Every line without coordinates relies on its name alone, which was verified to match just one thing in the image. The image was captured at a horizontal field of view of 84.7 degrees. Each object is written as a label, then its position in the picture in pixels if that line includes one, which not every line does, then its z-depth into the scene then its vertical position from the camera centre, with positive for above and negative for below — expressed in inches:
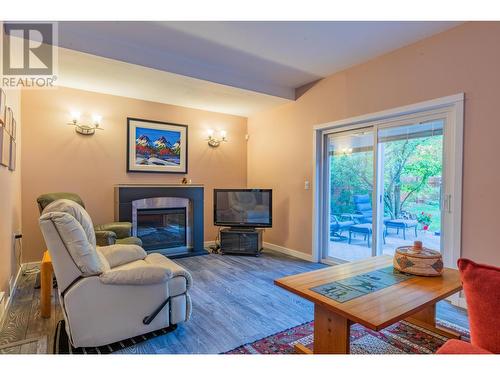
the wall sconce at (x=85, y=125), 152.6 +32.9
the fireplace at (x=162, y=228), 166.9 -27.8
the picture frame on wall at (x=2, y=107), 82.6 +23.0
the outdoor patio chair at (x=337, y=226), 155.7 -23.1
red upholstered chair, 35.6 -15.8
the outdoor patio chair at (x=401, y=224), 123.7 -17.8
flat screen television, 178.4 -15.3
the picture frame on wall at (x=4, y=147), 83.0 +11.3
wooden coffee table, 55.5 -25.6
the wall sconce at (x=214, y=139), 200.5 +33.7
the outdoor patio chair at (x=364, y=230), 142.0 -23.8
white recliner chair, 71.4 -30.0
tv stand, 176.2 -36.8
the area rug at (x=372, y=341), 75.0 -44.9
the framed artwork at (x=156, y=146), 171.3 +24.2
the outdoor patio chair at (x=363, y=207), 140.8 -11.3
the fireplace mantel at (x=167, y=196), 157.6 -8.0
